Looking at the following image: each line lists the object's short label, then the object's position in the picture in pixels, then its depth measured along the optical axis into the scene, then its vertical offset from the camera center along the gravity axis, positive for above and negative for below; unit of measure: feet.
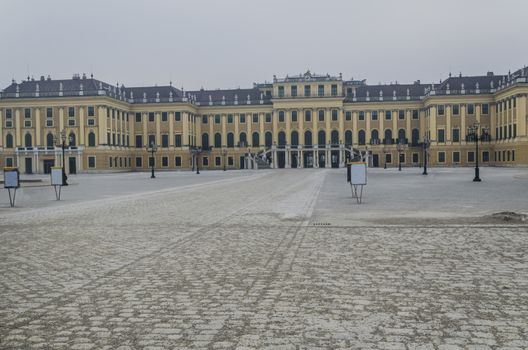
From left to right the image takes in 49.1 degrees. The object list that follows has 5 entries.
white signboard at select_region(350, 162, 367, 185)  64.18 -2.22
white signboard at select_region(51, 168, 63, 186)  75.56 -2.42
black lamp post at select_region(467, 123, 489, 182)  117.80 +4.08
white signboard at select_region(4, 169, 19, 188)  67.97 -2.28
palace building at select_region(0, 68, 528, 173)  275.59 +17.21
